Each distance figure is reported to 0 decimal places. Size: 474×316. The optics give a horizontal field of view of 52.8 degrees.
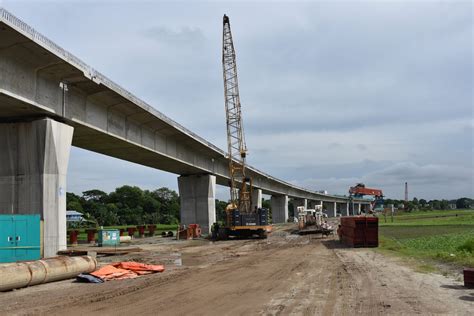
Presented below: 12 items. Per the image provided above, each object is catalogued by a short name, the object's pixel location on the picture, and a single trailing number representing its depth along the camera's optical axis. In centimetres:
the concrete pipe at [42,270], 1397
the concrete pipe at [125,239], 4362
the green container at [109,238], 3706
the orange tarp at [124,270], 1661
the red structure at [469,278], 1245
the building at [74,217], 8756
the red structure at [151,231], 5740
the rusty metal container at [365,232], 2907
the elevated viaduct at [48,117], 2045
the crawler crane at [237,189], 4456
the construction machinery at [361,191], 12844
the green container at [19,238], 1983
